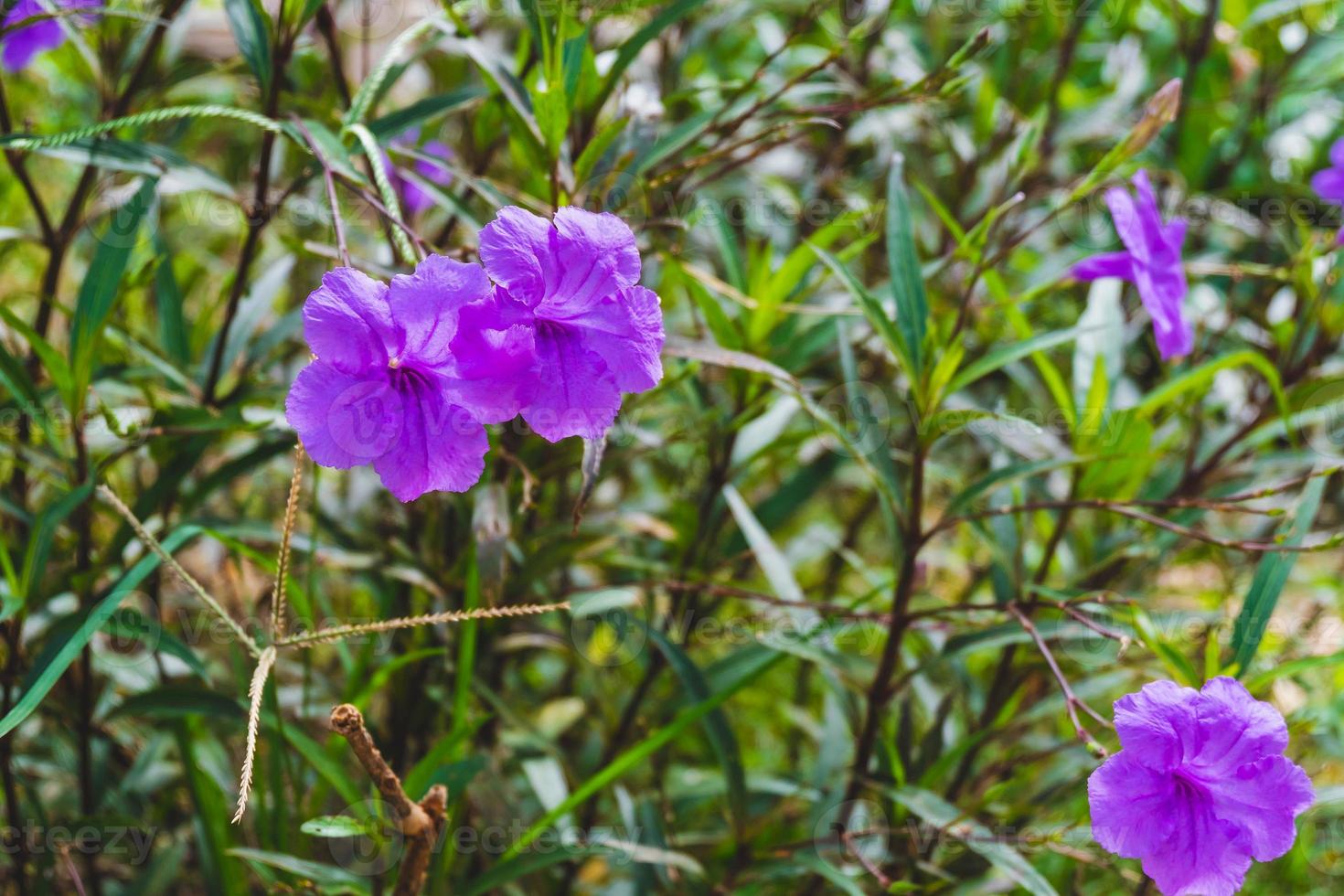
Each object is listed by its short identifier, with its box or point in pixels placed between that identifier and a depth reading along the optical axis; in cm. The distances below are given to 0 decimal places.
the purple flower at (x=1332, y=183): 108
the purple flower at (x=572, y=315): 87
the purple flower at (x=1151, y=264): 96
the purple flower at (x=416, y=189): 109
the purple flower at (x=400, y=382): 87
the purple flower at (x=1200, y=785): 90
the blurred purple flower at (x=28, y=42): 101
